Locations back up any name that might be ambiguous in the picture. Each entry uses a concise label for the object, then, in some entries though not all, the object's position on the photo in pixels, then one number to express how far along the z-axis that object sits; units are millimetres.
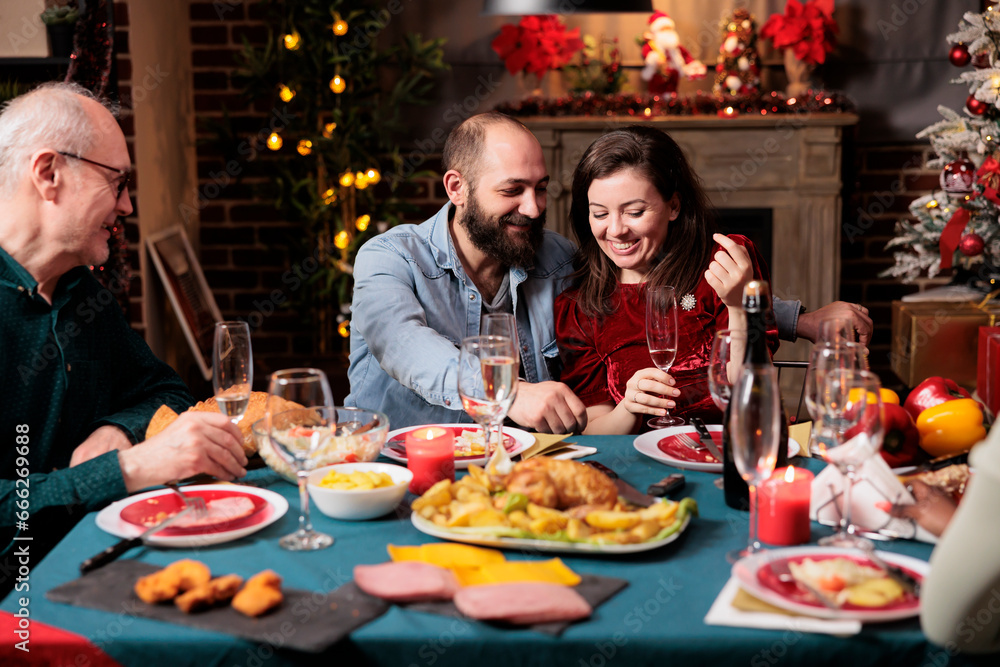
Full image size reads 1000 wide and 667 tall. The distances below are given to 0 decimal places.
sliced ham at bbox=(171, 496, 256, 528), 1268
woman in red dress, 2229
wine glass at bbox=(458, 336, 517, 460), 1350
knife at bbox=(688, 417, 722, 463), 1558
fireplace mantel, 4410
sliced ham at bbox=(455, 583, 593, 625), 984
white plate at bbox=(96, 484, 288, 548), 1202
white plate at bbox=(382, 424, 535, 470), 1537
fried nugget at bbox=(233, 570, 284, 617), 1008
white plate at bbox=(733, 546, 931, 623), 964
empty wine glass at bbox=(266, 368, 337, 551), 1194
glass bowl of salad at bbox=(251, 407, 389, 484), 1362
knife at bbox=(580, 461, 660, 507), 1286
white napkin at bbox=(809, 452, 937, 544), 1227
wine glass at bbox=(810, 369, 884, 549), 1138
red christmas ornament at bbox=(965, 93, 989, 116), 3645
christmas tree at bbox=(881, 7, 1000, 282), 3600
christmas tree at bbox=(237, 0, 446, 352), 4164
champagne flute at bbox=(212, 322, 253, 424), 1459
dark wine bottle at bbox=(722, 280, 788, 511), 1272
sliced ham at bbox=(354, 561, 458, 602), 1036
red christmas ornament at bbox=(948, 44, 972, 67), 3850
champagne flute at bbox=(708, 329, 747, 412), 1433
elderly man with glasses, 1716
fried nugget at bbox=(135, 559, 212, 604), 1030
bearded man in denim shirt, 2270
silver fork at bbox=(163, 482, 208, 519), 1296
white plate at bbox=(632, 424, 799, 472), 1508
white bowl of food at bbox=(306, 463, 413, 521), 1285
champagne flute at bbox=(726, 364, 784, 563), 1104
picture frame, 3865
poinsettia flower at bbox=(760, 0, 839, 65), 4328
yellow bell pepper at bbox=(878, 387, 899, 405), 1554
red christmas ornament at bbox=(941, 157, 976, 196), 3664
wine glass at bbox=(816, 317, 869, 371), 1551
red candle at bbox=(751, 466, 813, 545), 1192
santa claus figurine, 4480
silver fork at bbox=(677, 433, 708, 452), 1603
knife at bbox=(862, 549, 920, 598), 1019
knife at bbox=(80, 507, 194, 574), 1129
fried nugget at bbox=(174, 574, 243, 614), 1012
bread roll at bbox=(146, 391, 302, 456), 1587
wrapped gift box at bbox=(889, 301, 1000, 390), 3889
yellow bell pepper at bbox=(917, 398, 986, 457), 1531
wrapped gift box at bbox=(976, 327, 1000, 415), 1656
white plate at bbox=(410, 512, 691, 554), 1134
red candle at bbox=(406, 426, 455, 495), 1404
